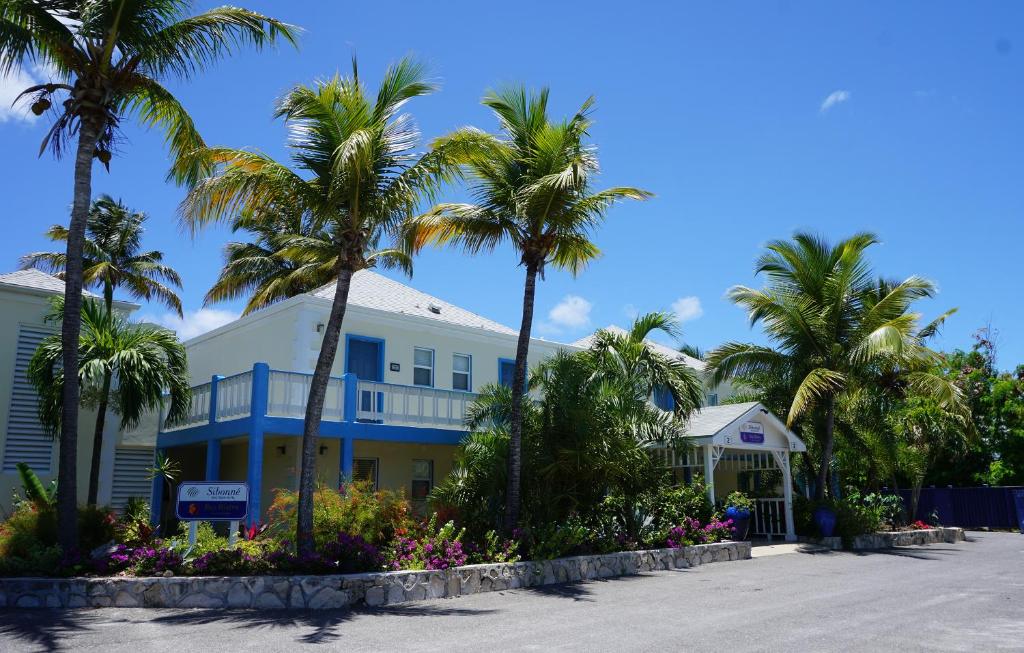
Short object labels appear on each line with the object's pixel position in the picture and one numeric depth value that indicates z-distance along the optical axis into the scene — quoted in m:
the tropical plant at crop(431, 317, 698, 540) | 14.39
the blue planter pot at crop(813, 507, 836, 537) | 19.56
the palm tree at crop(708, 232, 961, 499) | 20.33
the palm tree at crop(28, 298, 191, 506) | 15.02
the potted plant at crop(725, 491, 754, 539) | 18.19
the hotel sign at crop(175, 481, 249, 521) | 11.38
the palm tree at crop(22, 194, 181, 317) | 26.95
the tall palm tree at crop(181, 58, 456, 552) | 11.89
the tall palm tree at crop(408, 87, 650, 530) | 13.99
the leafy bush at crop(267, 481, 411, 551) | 12.21
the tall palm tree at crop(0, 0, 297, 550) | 11.51
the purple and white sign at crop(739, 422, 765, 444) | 19.45
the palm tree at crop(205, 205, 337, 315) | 28.29
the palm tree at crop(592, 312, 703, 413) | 17.70
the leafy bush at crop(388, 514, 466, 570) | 11.70
